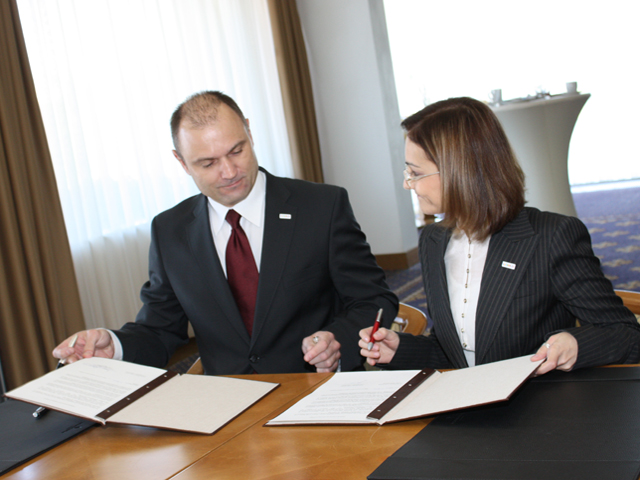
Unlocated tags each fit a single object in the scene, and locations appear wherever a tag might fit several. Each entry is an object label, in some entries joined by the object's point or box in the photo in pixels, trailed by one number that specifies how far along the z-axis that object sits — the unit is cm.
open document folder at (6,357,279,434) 134
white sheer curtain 377
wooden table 104
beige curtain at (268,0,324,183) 586
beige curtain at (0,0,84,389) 330
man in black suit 201
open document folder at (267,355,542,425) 110
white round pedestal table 534
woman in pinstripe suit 156
